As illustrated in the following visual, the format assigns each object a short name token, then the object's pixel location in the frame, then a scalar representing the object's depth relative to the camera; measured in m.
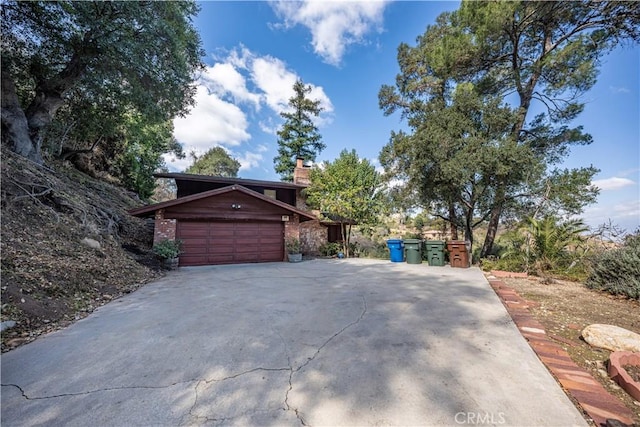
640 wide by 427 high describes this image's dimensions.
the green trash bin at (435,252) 8.62
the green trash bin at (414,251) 9.32
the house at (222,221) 8.60
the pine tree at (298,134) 23.17
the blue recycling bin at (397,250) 9.94
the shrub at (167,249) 7.68
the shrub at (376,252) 12.07
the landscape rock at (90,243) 5.76
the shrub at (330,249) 12.38
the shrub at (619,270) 4.30
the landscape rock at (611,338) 2.45
